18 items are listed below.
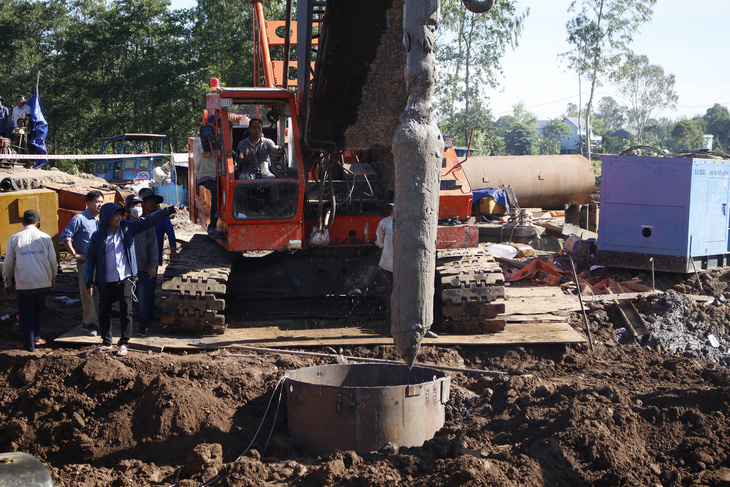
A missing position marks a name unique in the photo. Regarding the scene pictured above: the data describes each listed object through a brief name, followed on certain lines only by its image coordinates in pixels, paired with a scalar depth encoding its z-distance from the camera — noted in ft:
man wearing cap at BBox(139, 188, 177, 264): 27.12
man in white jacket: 23.45
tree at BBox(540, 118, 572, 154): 207.10
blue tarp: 52.34
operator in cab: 26.16
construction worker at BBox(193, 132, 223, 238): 27.27
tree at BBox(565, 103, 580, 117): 401.82
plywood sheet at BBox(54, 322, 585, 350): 24.41
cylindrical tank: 58.23
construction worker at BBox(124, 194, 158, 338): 25.73
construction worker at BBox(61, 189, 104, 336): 25.20
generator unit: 37.47
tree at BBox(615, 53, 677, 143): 220.84
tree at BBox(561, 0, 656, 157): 113.39
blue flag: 48.96
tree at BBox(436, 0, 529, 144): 95.39
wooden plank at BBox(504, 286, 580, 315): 30.86
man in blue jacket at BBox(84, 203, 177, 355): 22.70
